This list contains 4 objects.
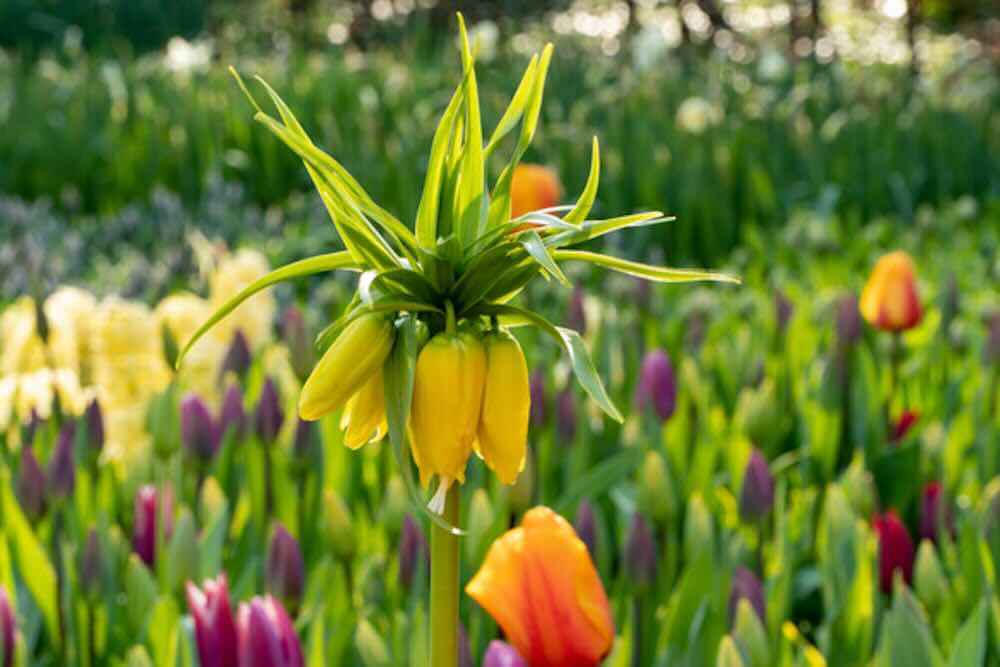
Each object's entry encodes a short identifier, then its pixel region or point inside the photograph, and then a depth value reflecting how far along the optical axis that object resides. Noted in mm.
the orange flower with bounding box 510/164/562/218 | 2981
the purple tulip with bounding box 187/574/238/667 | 1266
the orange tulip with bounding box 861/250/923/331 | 2139
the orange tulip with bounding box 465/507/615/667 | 1145
